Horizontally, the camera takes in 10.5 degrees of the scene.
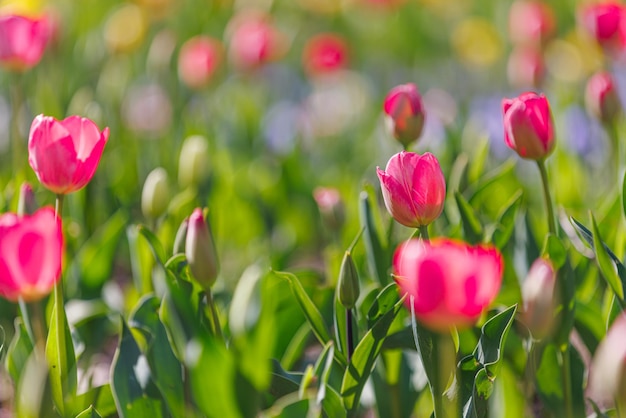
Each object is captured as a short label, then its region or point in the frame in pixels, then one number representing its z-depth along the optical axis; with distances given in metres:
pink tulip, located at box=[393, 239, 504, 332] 2.07
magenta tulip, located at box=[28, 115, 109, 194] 2.18
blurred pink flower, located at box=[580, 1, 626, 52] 2.57
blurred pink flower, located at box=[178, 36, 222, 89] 2.97
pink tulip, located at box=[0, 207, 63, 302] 2.11
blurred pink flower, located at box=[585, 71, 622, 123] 2.47
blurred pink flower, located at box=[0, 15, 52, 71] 2.53
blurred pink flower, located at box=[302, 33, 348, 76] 3.27
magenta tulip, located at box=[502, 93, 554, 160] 2.23
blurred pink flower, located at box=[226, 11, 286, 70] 3.19
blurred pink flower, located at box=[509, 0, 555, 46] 3.16
